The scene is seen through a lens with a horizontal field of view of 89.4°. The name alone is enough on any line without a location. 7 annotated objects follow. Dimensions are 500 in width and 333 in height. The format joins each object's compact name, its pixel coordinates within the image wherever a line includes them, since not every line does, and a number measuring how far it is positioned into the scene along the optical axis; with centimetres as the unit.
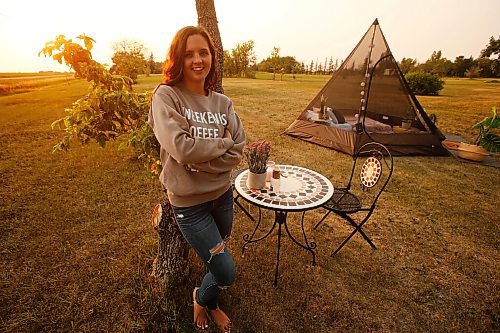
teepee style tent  631
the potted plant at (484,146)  620
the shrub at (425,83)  1847
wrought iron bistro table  242
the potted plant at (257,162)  243
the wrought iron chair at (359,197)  292
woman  167
